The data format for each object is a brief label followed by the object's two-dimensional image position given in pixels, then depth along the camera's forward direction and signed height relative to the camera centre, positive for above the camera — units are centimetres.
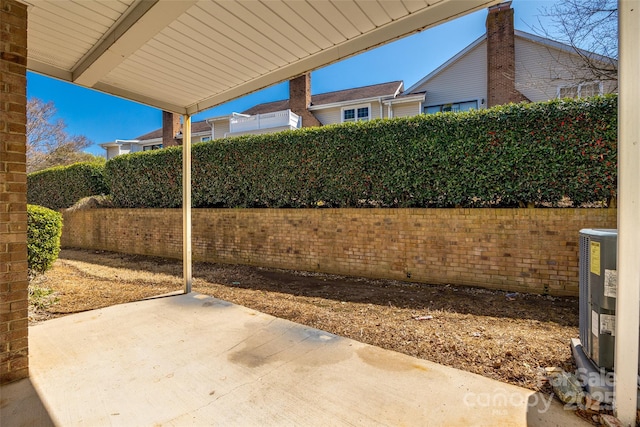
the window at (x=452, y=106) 1414 +500
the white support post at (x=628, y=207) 178 +2
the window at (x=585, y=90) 791 +347
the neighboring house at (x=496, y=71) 1152 +607
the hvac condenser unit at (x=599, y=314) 206 -74
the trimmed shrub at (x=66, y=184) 1184 +103
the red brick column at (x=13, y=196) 233 +11
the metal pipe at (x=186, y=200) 482 +16
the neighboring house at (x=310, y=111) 1568 +559
